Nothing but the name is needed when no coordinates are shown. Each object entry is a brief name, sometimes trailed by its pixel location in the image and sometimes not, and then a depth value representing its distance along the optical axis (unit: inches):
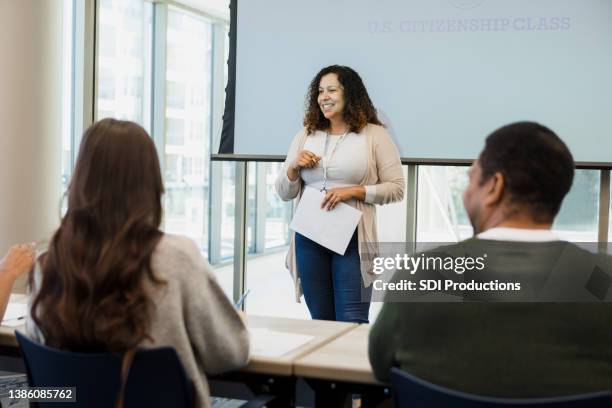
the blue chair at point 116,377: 55.8
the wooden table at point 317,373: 65.2
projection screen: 143.0
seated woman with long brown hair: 58.2
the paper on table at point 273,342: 70.3
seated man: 54.7
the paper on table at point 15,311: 84.7
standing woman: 125.9
